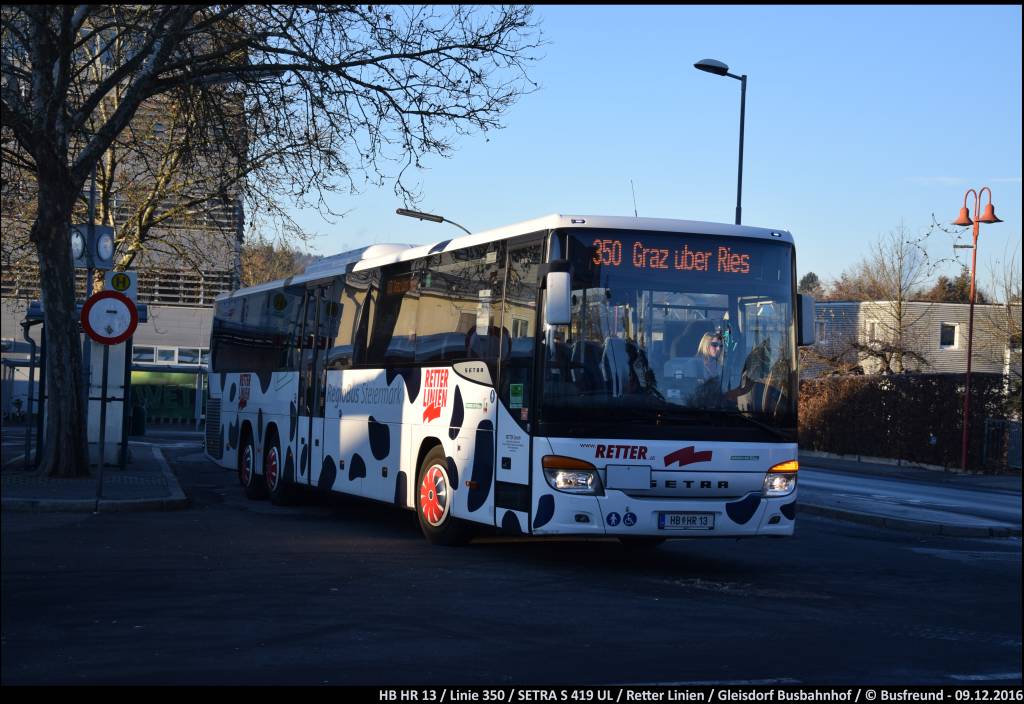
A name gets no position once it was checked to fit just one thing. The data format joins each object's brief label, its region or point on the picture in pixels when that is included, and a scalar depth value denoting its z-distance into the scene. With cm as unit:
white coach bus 1178
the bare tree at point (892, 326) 5466
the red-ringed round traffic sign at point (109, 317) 1664
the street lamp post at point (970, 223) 3578
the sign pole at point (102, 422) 1647
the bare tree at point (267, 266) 5715
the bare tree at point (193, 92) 1931
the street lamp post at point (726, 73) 2980
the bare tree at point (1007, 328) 4496
